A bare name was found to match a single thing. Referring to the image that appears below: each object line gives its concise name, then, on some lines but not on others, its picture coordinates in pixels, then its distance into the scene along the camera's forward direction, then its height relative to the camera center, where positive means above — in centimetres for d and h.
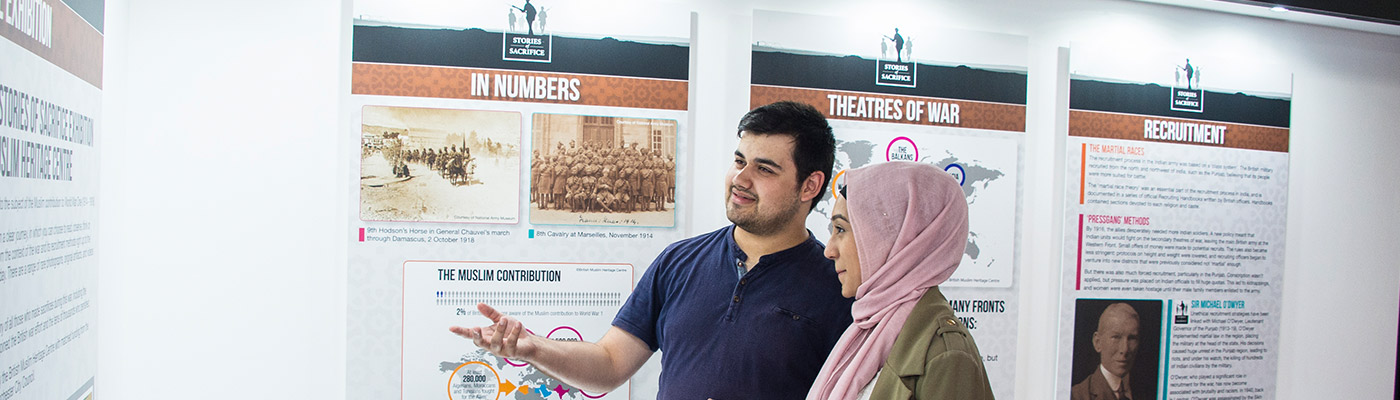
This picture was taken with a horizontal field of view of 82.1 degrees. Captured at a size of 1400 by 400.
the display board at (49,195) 153 -6
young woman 161 -15
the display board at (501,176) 256 +2
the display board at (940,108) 285 +32
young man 204 -30
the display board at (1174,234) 316 -13
